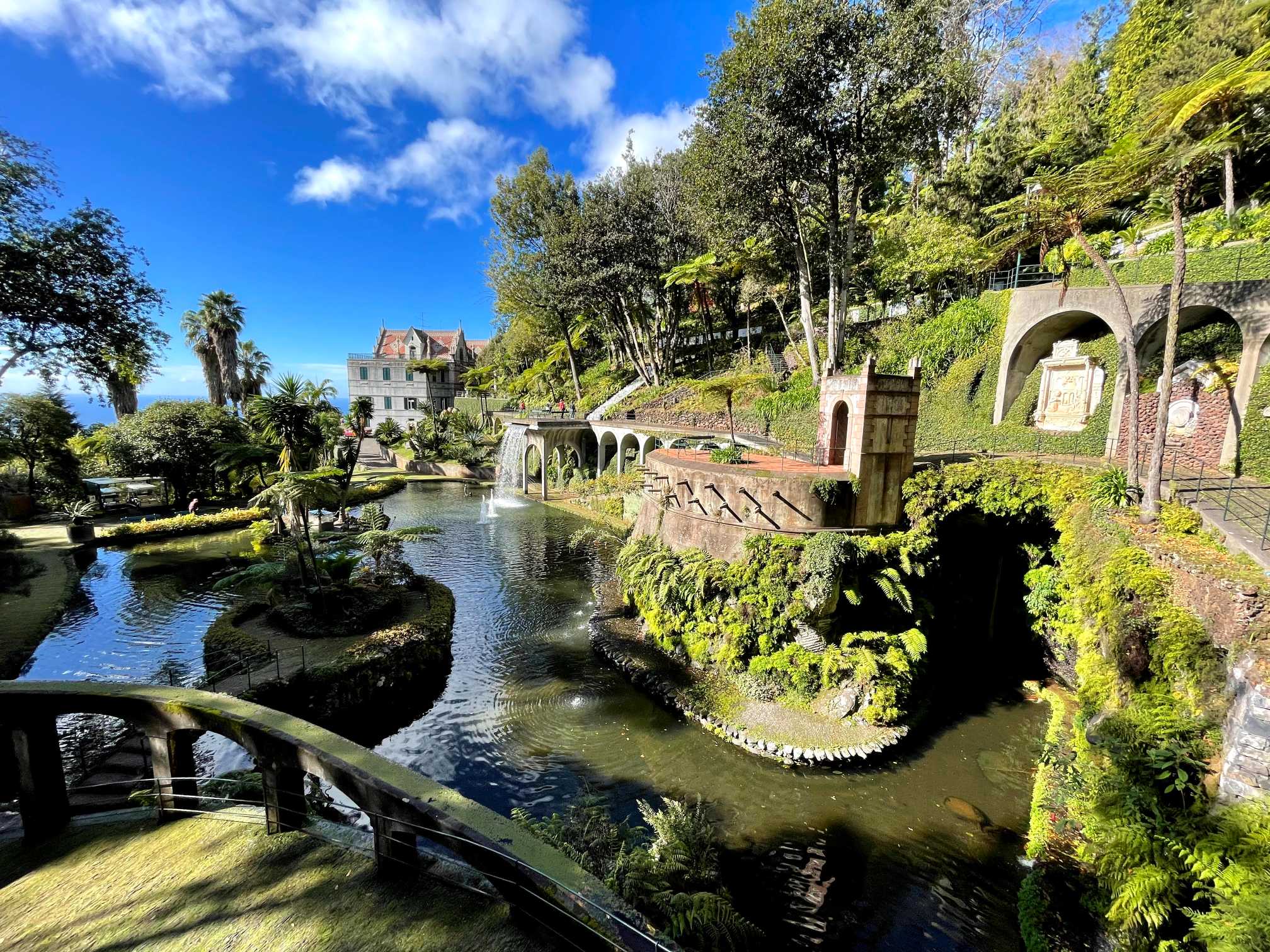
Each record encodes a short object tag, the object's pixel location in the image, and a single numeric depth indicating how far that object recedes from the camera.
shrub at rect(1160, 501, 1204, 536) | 9.91
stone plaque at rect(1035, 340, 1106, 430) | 17.98
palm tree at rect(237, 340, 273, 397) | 41.10
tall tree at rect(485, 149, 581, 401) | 36.41
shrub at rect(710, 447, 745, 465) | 18.78
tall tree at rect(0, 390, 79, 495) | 25.53
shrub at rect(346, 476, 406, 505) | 32.94
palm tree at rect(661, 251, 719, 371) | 29.25
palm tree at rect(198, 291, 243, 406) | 36.25
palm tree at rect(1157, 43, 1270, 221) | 8.61
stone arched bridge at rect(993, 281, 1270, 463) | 13.92
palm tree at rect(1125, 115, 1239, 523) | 9.48
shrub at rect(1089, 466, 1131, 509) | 11.70
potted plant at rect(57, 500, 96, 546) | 22.41
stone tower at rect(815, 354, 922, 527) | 13.88
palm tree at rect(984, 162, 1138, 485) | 10.52
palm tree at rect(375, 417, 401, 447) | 48.47
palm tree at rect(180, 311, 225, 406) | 36.34
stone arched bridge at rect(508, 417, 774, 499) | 29.67
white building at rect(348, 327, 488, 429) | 56.94
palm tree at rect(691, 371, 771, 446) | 29.61
